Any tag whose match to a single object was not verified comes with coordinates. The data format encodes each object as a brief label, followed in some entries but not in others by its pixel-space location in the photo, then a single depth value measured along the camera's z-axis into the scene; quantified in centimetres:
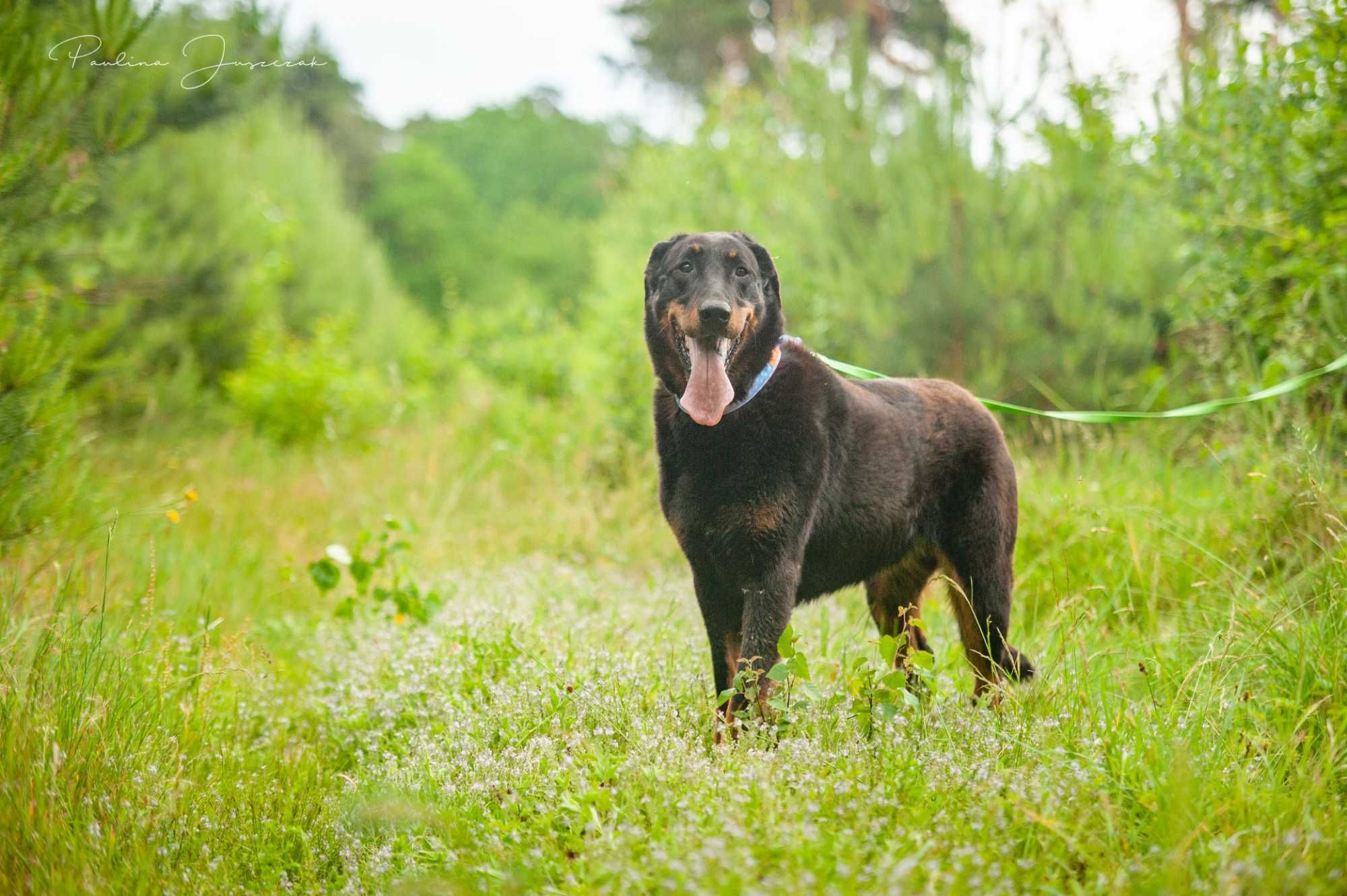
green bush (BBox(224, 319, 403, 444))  1004
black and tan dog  303
